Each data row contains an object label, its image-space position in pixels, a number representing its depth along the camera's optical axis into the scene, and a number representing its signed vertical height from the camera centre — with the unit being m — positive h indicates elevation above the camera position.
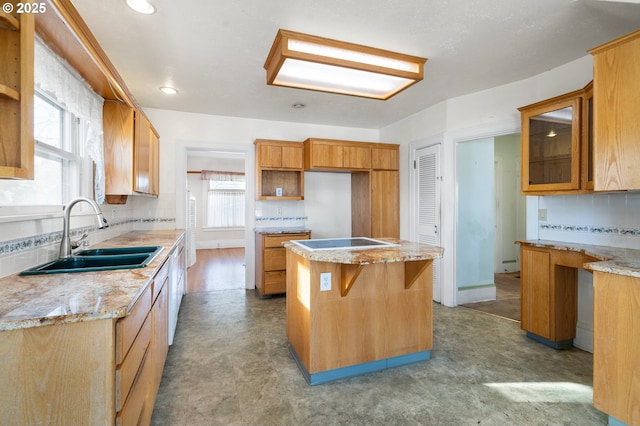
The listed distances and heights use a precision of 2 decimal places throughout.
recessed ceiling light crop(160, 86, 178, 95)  3.33 +1.37
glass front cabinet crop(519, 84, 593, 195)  2.35 +0.57
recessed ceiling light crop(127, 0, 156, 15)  1.89 +1.33
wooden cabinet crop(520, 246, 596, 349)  2.56 -0.75
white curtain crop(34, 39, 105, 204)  1.56 +0.74
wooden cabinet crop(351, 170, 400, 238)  4.45 +0.10
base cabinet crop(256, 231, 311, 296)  4.04 -0.73
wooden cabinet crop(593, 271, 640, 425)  1.55 -0.74
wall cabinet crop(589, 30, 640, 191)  1.74 +0.59
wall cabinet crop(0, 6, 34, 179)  1.09 +0.43
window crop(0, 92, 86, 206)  1.65 +0.35
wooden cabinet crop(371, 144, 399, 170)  4.48 +0.83
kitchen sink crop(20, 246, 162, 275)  1.56 -0.32
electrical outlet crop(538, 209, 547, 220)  2.94 -0.03
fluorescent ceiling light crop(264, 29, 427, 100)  2.17 +1.10
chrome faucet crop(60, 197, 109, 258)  1.74 -0.09
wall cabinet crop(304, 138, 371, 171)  4.23 +0.81
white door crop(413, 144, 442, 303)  3.87 +0.15
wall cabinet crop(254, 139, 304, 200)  4.22 +0.62
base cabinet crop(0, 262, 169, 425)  0.93 -0.54
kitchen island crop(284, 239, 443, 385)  2.06 -0.74
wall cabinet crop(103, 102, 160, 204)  2.67 +0.56
